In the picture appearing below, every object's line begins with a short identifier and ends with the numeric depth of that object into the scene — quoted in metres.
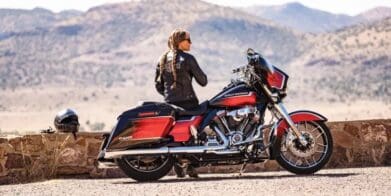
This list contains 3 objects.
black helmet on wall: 15.20
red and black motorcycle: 13.43
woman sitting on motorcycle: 13.50
